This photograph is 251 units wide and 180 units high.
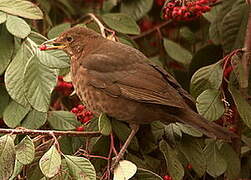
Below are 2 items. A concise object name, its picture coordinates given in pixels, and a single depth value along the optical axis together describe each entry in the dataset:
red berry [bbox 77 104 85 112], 5.13
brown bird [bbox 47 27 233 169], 4.63
